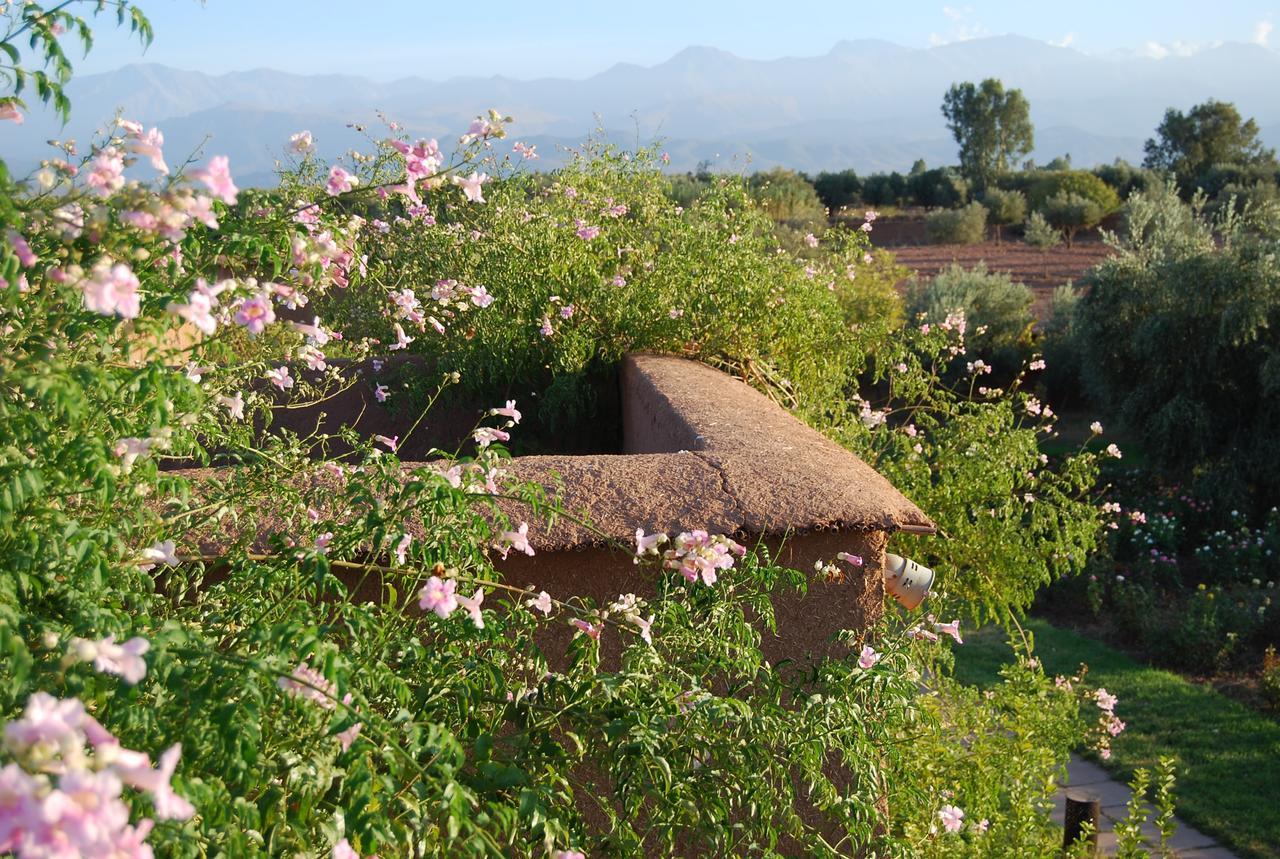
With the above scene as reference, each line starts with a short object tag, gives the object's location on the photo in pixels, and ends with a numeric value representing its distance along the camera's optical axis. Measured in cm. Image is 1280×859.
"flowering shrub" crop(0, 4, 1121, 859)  129
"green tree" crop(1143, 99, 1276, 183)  3650
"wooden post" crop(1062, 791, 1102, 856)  420
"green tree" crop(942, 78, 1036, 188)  4262
